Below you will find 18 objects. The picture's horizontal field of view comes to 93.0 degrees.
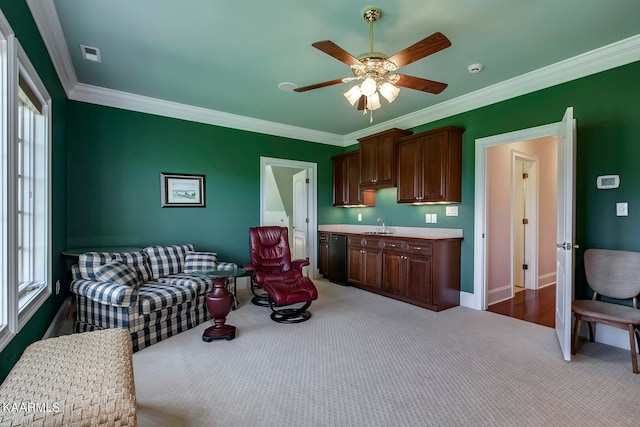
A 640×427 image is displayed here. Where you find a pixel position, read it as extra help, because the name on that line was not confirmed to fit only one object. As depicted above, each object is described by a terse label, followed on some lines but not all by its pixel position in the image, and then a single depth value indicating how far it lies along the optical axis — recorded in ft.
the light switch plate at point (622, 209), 8.90
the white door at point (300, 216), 18.93
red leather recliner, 11.00
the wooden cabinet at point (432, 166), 12.97
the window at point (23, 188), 5.18
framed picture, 13.71
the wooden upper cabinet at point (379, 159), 15.06
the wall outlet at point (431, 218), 14.44
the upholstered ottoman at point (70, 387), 3.45
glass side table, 9.50
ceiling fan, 6.36
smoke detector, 10.02
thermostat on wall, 9.07
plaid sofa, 8.70
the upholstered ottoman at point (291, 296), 10.71
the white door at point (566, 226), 8.09
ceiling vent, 9.15
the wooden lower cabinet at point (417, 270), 12.39
